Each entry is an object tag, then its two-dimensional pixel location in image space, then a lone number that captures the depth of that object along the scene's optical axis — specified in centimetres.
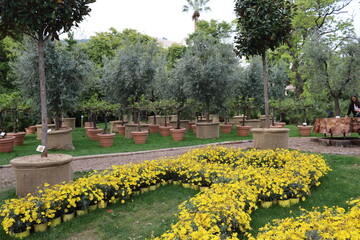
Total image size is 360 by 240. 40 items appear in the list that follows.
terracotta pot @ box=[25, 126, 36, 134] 1849
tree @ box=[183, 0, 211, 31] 3884
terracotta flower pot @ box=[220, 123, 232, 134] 1609
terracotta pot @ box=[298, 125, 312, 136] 1430
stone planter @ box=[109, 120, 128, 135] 1809
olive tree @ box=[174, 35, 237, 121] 1345
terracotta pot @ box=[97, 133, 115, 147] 1186
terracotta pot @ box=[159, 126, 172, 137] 1527
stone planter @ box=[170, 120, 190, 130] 1788
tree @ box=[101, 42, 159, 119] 1457
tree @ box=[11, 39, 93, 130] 1062
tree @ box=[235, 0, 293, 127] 807
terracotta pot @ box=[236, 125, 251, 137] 1441
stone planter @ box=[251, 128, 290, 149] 852
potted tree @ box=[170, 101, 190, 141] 1320
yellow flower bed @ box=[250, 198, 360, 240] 262
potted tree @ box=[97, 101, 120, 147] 1186
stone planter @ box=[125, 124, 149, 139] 1441
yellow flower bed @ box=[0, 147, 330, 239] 359
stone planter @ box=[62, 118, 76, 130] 1969
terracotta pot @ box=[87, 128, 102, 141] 1418
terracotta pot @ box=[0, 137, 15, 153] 1057
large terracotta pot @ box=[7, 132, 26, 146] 1259
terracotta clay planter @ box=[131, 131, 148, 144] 1243
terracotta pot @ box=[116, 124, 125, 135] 1631
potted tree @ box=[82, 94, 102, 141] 1277
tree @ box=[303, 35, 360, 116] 1317
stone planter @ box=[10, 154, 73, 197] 511
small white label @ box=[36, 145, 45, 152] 536
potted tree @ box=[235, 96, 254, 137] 1442
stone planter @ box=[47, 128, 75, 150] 1080
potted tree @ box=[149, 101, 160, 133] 1346
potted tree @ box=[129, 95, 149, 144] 1246
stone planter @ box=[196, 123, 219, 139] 1358
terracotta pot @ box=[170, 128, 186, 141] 1320
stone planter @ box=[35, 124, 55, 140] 1457
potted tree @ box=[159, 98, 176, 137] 1408
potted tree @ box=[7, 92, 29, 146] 1204
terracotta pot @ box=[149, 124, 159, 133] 1702
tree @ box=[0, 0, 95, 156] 500
